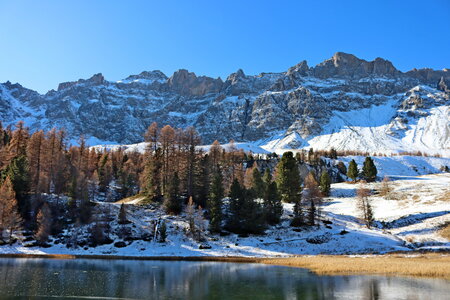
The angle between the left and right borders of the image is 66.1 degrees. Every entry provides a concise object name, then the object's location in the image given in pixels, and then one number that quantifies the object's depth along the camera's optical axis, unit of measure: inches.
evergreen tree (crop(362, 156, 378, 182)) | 5002.5
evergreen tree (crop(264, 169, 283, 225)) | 2787.9
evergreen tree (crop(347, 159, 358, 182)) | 5038.9
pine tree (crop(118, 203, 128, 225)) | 2554.1
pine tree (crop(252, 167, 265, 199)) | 2988.2
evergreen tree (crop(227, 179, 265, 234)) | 2605.8
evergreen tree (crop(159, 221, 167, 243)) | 2396.7
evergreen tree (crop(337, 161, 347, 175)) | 7223.9
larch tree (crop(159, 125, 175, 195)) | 3043.8
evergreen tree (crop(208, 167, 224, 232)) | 2551.7
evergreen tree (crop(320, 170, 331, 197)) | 4030.5
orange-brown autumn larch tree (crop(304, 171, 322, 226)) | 2783.0
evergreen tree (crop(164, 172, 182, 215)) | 2758.4
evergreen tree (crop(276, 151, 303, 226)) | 2912.9
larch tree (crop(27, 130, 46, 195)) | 2785.4
